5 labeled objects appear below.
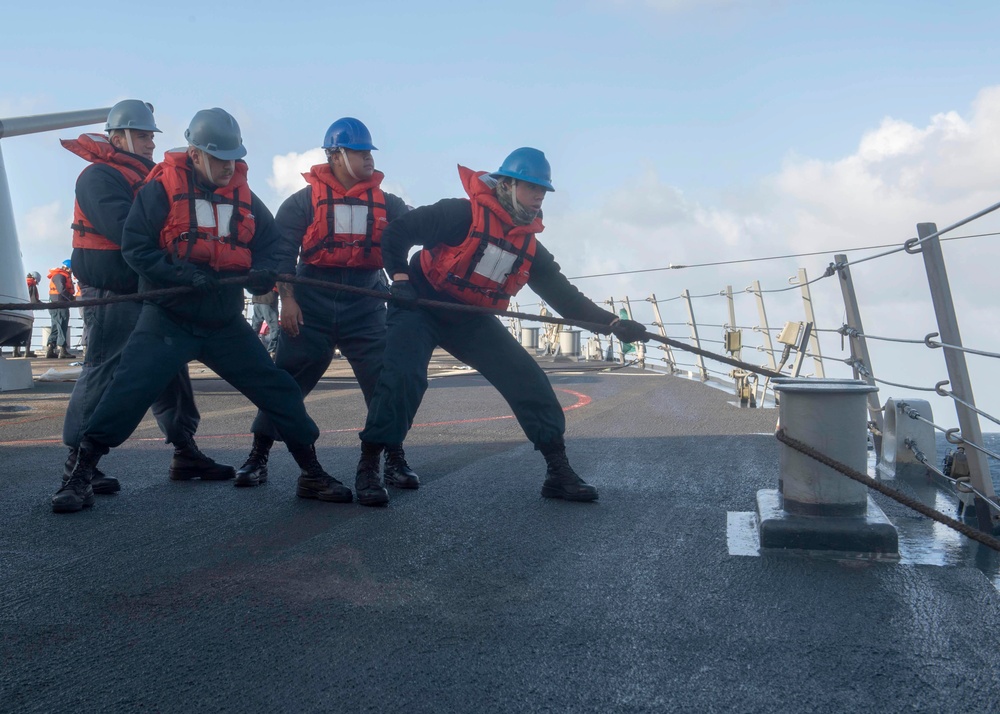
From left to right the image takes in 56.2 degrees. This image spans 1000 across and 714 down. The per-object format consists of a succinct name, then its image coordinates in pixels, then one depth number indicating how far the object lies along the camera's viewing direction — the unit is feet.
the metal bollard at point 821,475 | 10.57
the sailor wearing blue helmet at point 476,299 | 14.11
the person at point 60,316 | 62.80
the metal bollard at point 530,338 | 92.89
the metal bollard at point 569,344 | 76.18
